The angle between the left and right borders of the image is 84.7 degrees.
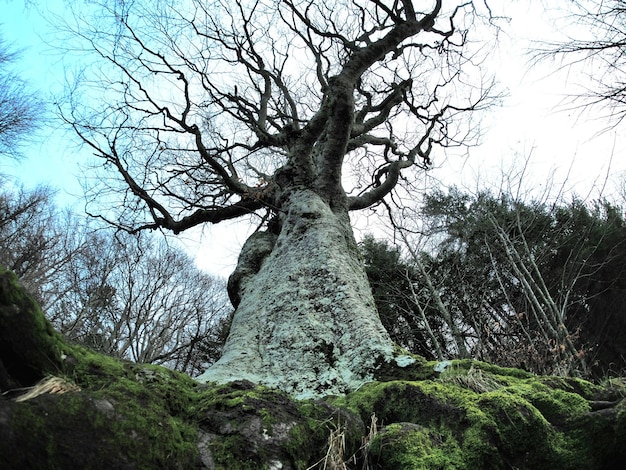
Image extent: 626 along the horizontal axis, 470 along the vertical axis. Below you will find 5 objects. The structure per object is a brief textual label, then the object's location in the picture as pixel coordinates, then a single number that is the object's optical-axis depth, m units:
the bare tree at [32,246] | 10.56
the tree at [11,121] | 8.78
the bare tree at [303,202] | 3.09
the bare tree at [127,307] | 10.99
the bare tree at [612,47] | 3.51
